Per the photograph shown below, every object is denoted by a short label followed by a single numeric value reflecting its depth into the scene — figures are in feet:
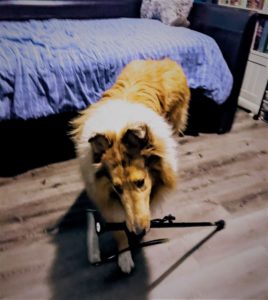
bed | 6.22
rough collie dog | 3.58
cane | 4.27
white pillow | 8.63
